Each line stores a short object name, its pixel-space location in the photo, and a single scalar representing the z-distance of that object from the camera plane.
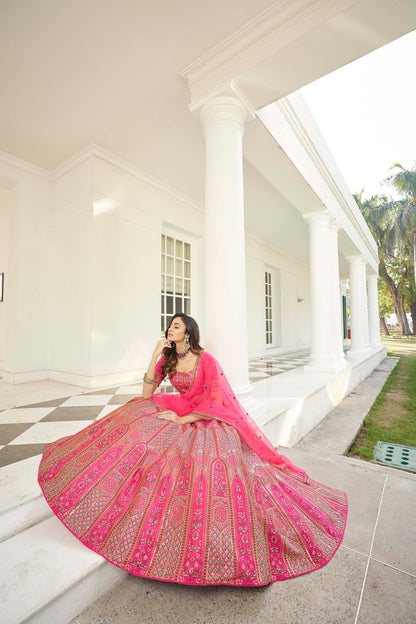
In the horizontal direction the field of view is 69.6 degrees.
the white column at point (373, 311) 10.43
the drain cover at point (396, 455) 2.56
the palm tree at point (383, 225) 18.34
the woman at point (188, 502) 1.11
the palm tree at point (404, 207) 17.48
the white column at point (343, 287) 14.93
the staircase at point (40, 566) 0.95
